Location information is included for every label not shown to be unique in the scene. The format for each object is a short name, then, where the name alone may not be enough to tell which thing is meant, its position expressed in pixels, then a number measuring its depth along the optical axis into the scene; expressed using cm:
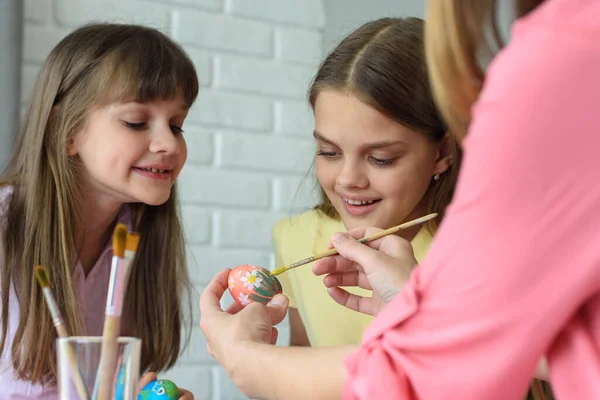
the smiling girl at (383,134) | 145
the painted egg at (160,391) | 114
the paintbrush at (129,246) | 74
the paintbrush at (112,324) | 72
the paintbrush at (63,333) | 74
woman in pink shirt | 56
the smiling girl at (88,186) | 155
